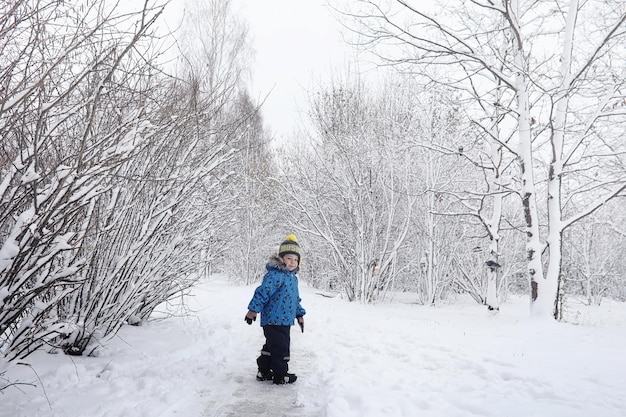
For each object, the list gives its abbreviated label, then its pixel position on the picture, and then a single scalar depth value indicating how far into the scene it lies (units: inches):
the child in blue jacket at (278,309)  141.3
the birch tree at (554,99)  254.1
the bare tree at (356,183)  423.5
